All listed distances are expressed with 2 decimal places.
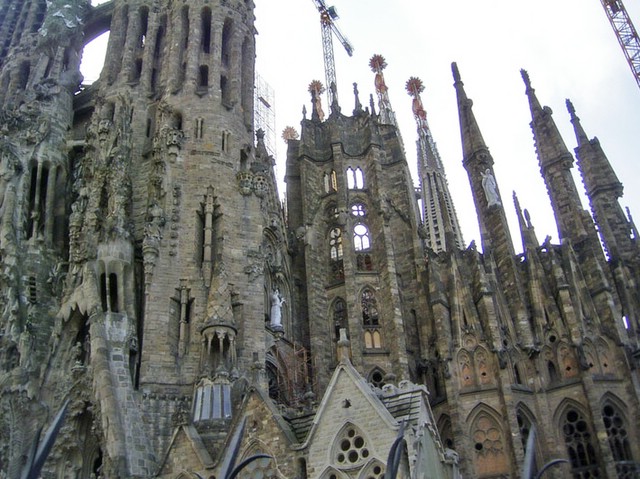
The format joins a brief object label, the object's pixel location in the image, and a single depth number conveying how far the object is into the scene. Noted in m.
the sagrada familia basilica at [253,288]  22.28
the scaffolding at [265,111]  59.35
